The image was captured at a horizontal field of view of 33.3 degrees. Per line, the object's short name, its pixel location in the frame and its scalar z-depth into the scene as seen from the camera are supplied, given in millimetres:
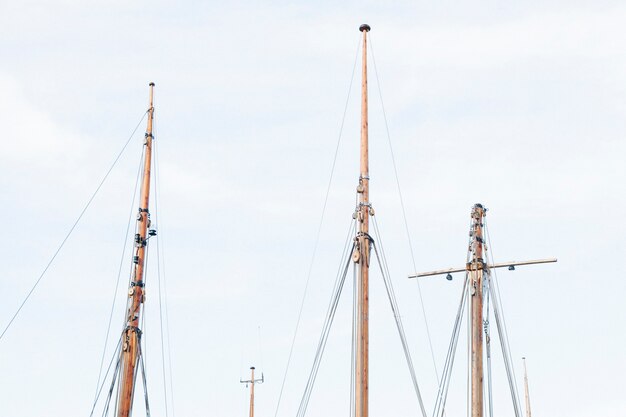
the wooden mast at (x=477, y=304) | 45812
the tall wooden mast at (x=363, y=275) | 36625
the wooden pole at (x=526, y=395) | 83275
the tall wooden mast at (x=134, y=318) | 41125
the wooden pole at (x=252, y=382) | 73688
